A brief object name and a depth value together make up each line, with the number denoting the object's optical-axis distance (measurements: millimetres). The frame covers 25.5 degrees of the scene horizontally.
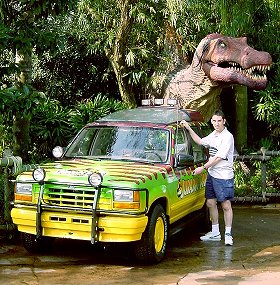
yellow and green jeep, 6348
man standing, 7598
